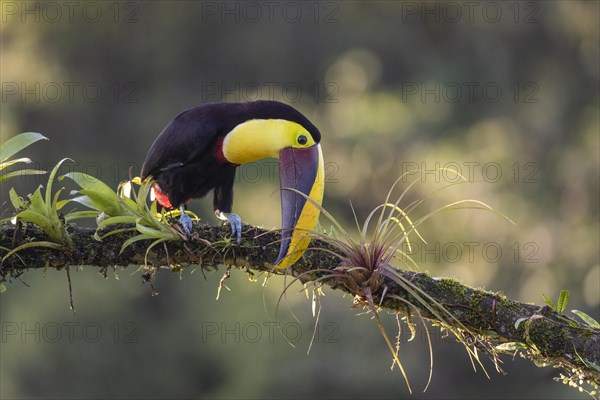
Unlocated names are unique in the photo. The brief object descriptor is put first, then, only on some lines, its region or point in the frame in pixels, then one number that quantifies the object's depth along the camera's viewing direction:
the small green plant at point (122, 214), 4.87
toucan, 5.50
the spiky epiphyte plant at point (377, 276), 4.71
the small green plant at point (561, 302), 4.79
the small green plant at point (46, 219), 4.77
